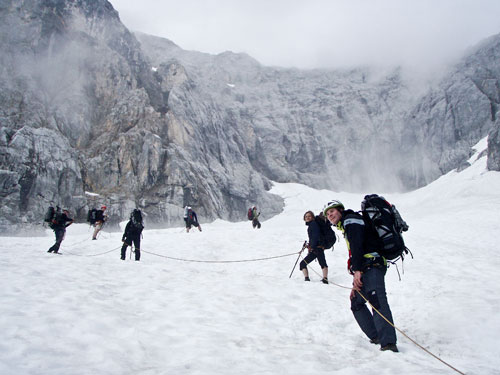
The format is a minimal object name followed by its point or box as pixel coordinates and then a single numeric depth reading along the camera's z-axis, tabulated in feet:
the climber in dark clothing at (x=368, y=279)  16.17
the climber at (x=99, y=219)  60.84
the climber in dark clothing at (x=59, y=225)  43.65
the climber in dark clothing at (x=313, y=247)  33.27
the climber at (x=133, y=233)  42.98
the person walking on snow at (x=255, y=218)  79.41
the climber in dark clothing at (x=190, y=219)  75.05
